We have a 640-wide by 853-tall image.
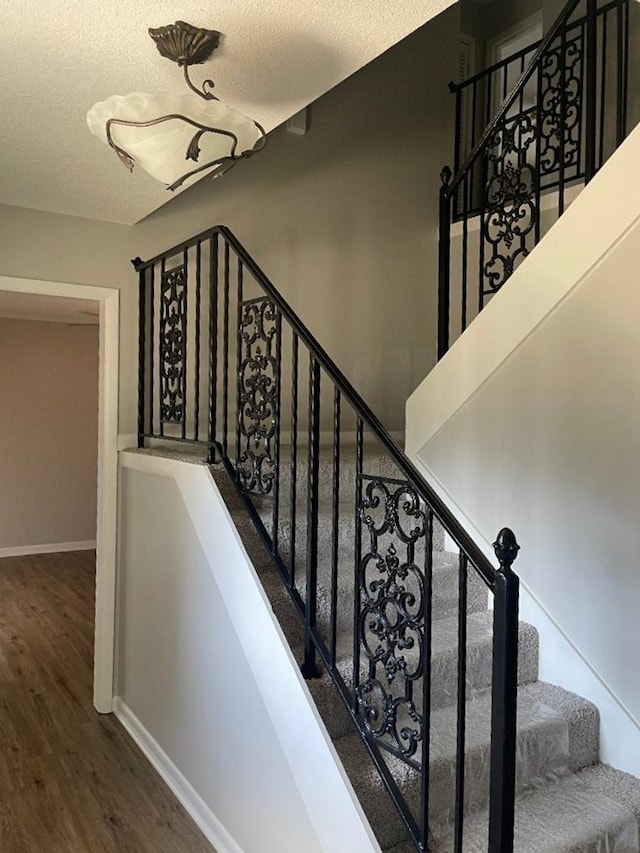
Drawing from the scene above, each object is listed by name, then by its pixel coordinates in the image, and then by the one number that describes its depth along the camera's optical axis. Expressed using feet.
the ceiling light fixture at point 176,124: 5.33
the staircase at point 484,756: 5.97
